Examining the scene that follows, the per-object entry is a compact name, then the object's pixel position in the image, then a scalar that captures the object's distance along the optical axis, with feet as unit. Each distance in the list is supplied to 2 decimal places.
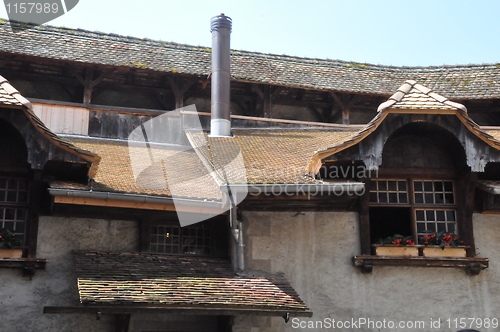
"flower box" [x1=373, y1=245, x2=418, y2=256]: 43.04
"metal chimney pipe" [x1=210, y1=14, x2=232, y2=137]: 53.72
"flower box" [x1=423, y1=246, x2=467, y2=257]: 43.37
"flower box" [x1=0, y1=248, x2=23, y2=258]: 37.83
